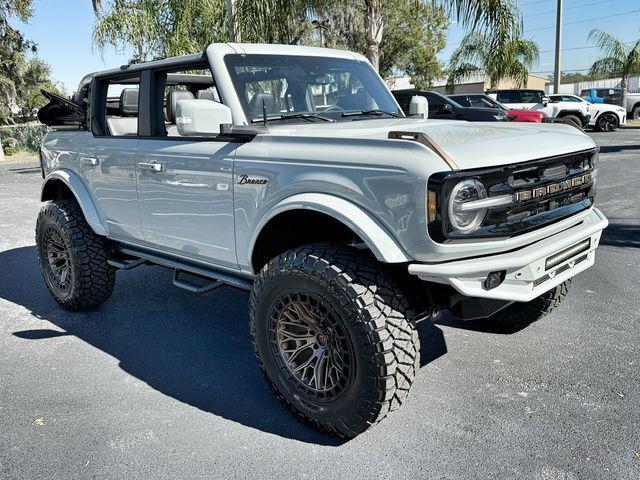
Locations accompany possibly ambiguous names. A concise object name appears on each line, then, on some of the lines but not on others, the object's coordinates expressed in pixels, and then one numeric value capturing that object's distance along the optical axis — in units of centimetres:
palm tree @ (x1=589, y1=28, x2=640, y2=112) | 2742
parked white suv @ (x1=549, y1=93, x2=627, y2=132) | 2259
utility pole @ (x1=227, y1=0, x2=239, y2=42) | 1023
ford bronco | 253
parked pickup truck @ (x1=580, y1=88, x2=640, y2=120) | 2869
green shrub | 2426
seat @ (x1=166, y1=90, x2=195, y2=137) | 366
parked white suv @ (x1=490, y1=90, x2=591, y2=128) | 2147
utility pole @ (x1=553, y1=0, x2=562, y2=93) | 2241
